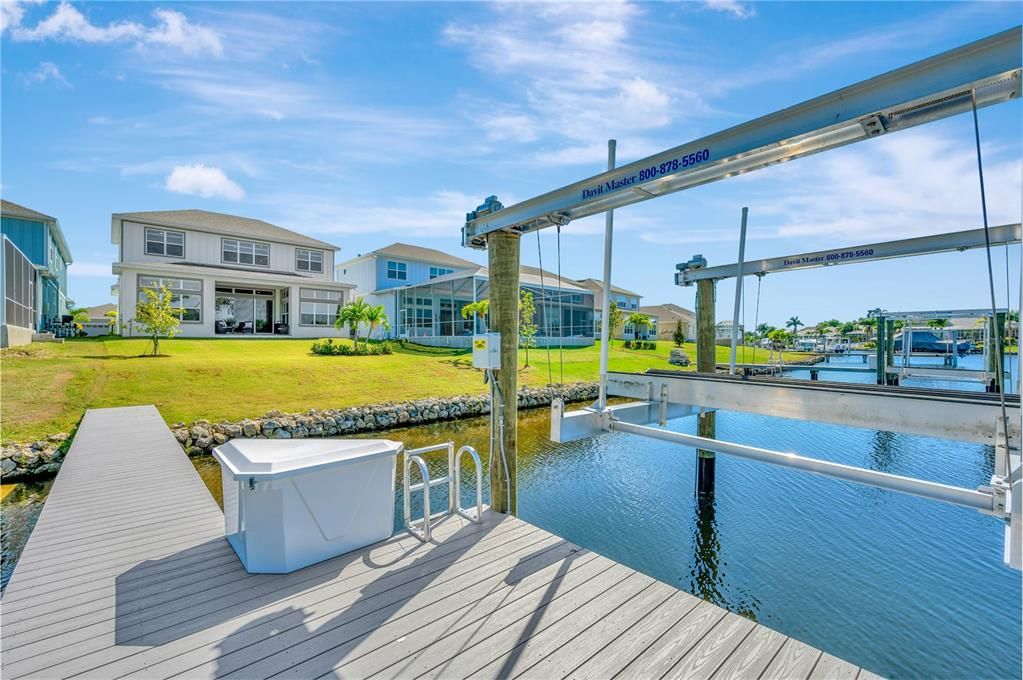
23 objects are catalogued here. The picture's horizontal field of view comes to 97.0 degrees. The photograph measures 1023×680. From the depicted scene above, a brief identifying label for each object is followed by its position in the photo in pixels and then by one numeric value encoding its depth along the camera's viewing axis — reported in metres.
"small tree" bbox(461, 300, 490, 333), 20.89
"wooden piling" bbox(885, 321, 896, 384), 10.81
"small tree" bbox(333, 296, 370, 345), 23.14
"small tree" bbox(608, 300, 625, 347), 34.44
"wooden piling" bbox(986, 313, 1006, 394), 7.61
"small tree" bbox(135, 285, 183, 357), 17.27
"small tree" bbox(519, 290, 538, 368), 22.88
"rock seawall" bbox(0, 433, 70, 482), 8.52
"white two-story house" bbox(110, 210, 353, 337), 22.47
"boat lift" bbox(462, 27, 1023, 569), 2.24
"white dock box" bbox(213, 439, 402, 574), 3.60
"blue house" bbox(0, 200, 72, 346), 16.20
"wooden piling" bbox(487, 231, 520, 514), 5.09
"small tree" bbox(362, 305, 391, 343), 23.59
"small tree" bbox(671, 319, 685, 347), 42.67
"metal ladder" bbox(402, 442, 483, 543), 4.21
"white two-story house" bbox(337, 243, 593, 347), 28.30
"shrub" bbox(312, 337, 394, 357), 21.09
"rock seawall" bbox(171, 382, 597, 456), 11.03
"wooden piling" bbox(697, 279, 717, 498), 8.22
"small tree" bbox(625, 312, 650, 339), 41.56
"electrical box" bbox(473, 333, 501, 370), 4.96
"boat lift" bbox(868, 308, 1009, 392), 8.41
